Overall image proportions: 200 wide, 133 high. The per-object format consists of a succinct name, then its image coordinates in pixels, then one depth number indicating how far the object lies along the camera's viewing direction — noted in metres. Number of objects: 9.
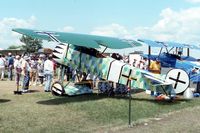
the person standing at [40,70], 14.41
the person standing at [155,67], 11.43
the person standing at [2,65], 16.34
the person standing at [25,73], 11.55
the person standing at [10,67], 17.01
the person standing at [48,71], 12.24
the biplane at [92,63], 10.23
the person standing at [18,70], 11.71
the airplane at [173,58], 14.27
